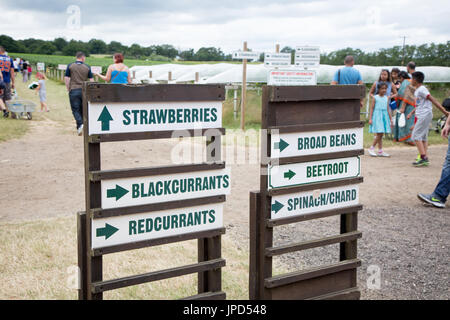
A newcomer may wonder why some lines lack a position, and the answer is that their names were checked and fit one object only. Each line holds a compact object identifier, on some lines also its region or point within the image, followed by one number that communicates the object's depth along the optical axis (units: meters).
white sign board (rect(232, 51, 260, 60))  13.75
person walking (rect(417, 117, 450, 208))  6.43
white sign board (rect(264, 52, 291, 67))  13.31
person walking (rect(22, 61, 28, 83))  37.56
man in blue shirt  10.25
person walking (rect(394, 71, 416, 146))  11.95
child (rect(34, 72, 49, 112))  18.46
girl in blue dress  10.20
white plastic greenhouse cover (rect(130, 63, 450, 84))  24.76
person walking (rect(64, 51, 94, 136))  11.50
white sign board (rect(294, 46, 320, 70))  12.73
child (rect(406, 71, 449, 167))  8.84
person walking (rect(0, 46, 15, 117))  14.79
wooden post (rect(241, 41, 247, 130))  14.03
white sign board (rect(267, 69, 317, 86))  11.58
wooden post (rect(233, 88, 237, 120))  18.00
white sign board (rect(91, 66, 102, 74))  15.02
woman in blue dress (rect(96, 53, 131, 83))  10.70
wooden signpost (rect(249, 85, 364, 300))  3.22
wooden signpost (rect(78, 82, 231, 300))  2.78
